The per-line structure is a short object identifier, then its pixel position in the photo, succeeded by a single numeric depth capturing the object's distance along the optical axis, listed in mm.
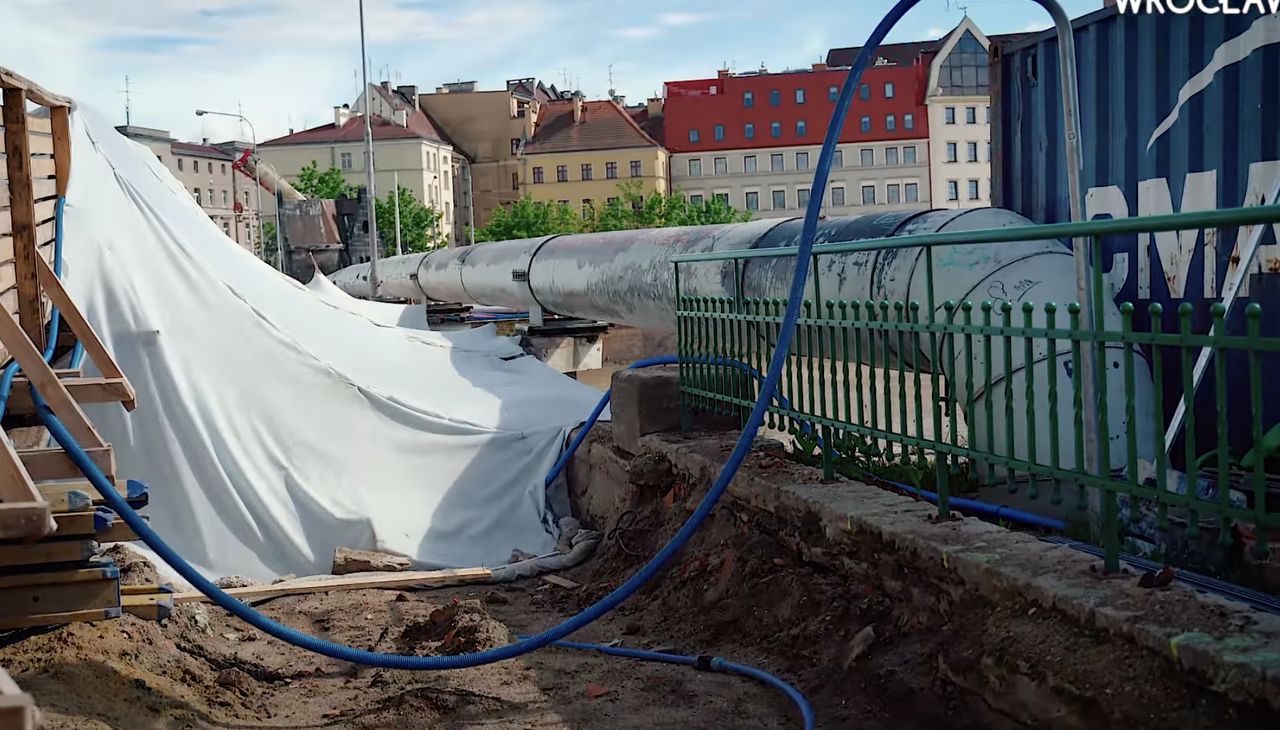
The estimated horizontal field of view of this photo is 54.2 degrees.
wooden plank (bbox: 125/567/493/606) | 6852
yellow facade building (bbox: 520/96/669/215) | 73375
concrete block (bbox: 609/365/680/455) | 7178
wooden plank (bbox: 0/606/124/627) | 4402
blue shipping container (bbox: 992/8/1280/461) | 5953
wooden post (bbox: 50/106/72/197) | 6551
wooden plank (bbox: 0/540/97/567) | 4395
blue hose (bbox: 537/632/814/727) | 4166
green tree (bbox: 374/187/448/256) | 60906
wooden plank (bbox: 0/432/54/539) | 3740
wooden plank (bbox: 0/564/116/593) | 4414
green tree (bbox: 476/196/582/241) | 64875
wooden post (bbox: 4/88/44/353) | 5703
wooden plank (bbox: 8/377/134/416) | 5285
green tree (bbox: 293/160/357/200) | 65562
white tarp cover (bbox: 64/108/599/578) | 8039
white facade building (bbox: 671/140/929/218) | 71938
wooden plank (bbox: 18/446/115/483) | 4730
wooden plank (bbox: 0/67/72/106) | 5301
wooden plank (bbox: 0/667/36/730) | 1900
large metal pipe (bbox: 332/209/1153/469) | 5480
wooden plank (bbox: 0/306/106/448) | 4656
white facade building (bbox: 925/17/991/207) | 66562
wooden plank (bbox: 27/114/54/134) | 6462
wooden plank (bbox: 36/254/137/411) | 5672
